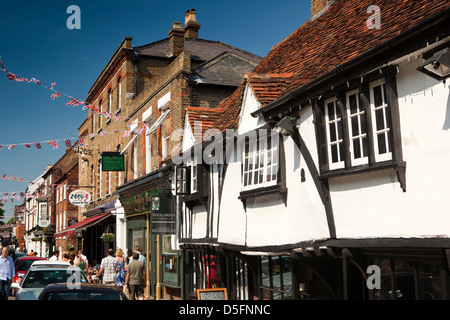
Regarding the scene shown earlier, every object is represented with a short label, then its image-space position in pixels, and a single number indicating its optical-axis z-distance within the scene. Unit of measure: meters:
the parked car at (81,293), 7.71
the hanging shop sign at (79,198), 27.07
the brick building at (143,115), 16.58
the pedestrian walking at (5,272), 12.62
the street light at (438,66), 5.70
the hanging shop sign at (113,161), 21.58
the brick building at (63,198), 41.03
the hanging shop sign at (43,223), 39.25
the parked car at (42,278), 11.21
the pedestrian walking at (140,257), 16.52
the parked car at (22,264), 19.55
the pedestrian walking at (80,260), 16.92
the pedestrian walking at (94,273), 17.81
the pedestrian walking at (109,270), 15.09
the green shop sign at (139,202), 18.03
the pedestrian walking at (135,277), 14.02
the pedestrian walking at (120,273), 15.36
